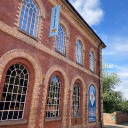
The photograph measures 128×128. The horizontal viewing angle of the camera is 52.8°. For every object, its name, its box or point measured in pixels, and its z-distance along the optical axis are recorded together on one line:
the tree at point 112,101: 20.66
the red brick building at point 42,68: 5.80
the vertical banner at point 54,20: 7.51
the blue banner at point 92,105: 11.33
